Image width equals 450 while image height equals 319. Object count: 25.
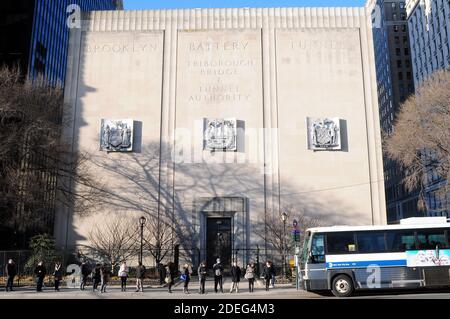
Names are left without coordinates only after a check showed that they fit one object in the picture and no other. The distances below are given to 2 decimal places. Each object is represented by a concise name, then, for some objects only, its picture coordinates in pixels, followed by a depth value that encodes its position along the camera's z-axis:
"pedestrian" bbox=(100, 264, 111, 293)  22.33
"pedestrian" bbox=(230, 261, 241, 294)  22.58
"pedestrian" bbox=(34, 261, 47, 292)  22.65
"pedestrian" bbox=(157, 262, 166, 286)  26.86
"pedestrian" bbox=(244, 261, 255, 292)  22.47
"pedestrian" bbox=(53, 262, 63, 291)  23.20
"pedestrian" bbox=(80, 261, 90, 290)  24.20
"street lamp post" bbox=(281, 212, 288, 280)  31.52
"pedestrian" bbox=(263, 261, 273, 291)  23.20
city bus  18.95
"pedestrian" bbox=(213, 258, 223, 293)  22.52
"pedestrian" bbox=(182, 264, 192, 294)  22.09
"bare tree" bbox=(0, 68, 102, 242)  30.27
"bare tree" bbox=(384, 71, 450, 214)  34.16
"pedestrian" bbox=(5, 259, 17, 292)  22.58
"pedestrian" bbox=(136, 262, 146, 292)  22.75
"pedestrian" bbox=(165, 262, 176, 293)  22.16
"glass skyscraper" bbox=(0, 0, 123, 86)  53.09
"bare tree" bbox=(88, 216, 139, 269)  34.75
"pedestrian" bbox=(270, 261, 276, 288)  24.06
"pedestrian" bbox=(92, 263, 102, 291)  22.93
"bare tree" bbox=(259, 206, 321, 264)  34.03
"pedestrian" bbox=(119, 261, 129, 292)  23.00
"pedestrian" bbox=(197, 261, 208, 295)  22.28
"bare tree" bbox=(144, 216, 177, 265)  34.84
